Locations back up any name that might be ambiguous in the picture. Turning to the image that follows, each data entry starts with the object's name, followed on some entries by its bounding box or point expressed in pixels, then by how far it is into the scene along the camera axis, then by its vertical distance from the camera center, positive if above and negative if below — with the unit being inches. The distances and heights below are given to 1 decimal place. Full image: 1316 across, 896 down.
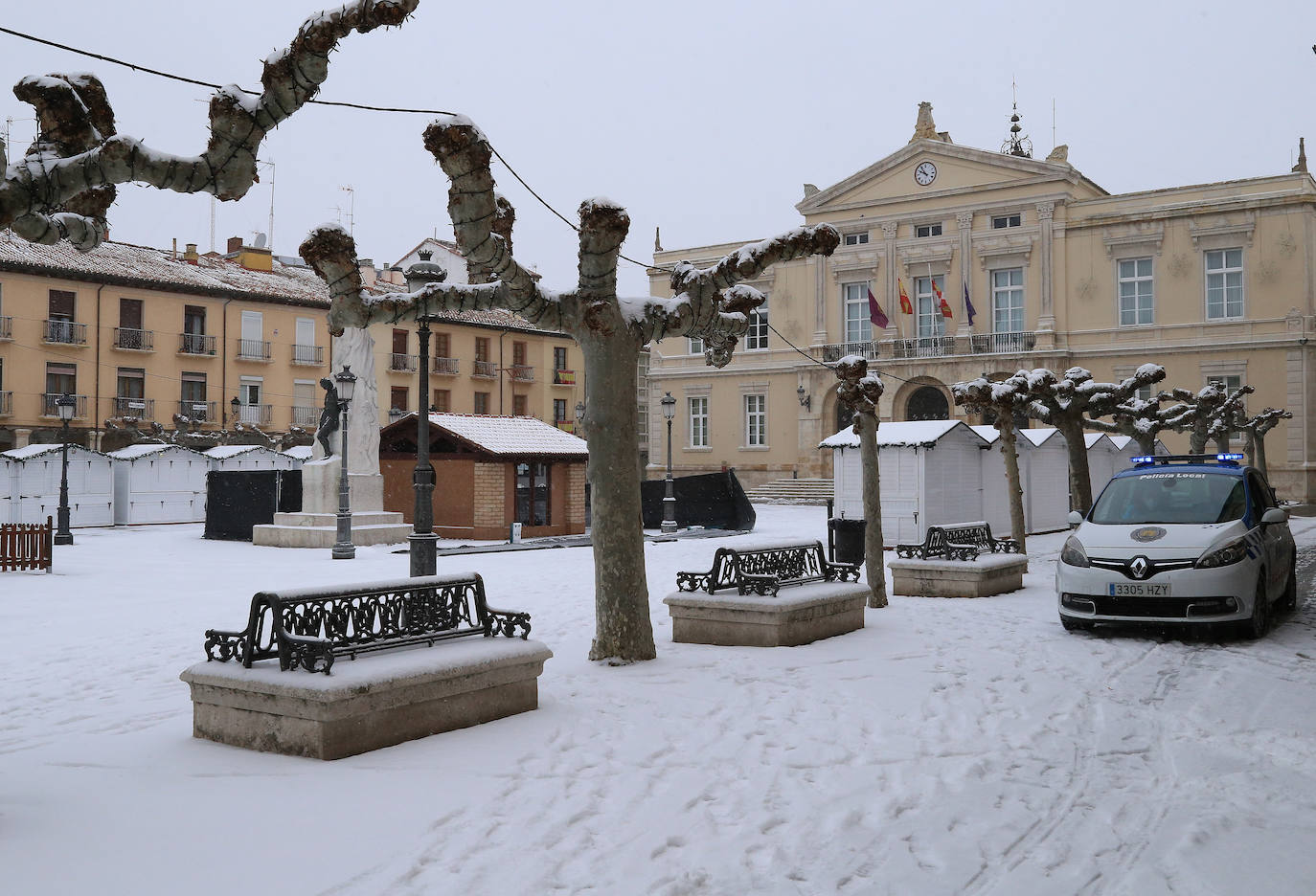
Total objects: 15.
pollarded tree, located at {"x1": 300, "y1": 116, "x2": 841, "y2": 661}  317.4 +56.2
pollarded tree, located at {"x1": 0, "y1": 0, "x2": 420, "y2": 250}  191.0 +71.9
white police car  367.9 -21.3
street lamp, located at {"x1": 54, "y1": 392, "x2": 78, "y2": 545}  888.2 +15.3
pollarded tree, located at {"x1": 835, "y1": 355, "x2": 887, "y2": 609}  469.7 +23.7
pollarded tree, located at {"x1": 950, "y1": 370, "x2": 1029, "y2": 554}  652.7 +56.8
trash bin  674.2 -28.2
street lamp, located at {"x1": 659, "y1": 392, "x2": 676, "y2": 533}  1036.5 -10.9
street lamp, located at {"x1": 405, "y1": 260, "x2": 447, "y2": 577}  513.7 -5.0
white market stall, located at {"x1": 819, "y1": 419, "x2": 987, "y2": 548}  808.9 +14.2
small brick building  951.6 +20.6
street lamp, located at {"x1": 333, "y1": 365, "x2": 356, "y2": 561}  765.9 -7.0
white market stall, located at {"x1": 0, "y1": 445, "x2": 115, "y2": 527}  1097.4 +16.1
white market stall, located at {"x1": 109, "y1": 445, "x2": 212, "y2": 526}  1187.3 +16.5
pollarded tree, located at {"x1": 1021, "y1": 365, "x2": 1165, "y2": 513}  689.6 +60.9
